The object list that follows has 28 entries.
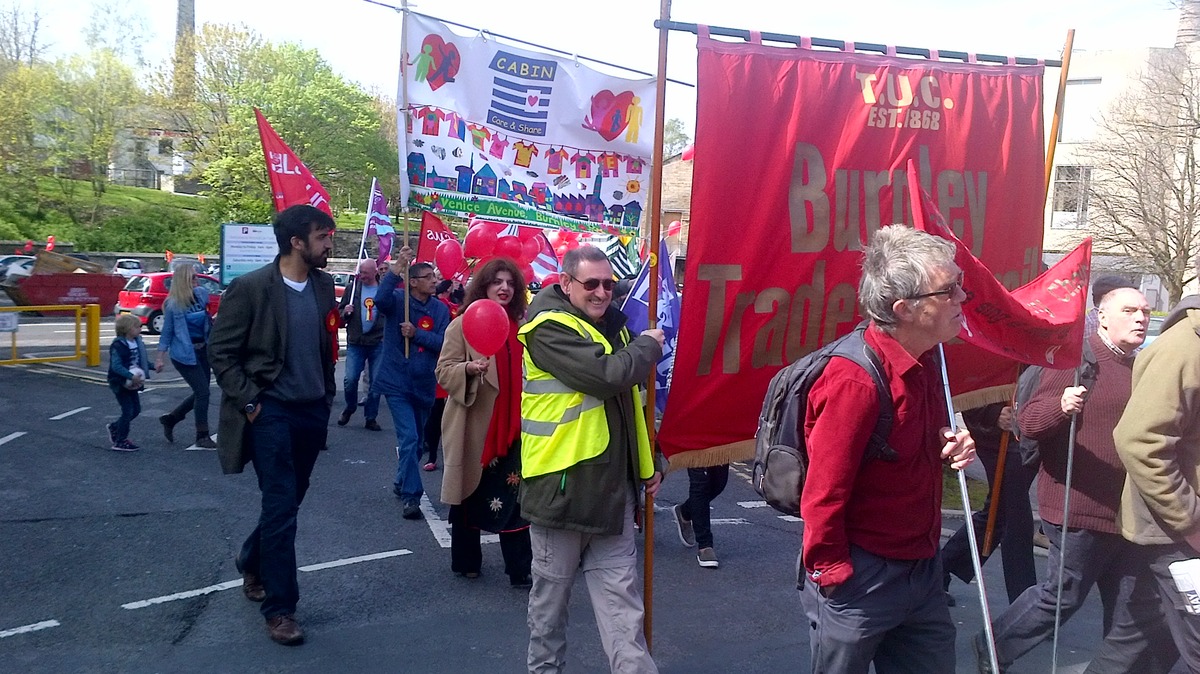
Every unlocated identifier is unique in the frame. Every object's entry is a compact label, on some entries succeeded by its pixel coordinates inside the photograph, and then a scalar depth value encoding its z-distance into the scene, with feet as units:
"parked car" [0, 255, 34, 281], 90.35
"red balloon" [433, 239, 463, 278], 25.90
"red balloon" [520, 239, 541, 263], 27.87
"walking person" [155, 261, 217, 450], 28.91
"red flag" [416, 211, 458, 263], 26.22
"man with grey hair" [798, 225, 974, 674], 8.40
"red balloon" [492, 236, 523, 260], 25.45
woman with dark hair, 16.92
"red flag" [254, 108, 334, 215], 25.65
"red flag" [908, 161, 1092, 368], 9.91
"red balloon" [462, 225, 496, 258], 26.66
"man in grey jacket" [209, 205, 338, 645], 14.38
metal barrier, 46.42
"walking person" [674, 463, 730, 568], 18.85
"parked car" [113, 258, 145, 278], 113.50
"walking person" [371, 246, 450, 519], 22.07
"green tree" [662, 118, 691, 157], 140.74
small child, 28.27
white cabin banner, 21.45
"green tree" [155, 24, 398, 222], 138.31
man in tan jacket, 10.91
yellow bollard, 49.21
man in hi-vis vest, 11.25
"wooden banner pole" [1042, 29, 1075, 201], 13.68
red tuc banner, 12.09
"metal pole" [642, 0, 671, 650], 11.39
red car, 77.20
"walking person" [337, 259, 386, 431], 33.32
